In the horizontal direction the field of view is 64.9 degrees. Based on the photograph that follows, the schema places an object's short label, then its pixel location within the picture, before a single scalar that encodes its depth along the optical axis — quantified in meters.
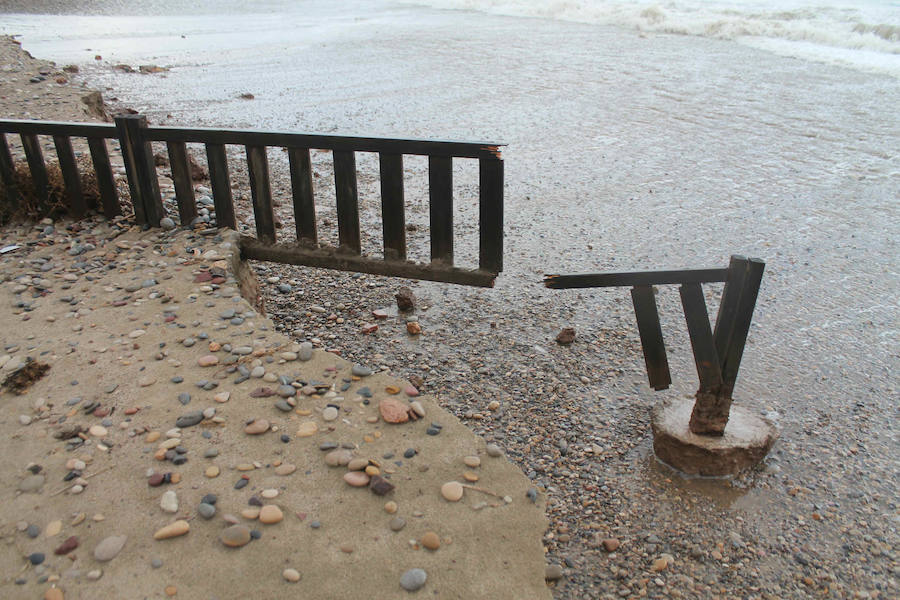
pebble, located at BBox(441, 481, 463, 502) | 2.79
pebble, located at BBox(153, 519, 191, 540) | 2.51
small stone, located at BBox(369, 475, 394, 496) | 2.76
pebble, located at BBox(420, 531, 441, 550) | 2.55
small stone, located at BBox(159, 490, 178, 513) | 2.63
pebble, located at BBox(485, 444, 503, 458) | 3.13
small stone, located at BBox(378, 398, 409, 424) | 3.22
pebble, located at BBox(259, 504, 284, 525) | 2.60
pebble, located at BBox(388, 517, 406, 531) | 2.61
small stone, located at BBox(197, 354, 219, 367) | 3.54
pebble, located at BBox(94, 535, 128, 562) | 2.43
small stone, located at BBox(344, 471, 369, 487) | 2.80
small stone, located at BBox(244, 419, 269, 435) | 3.06
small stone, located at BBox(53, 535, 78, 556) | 2.45
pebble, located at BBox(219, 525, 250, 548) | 2.50
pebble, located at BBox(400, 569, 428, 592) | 2.38
